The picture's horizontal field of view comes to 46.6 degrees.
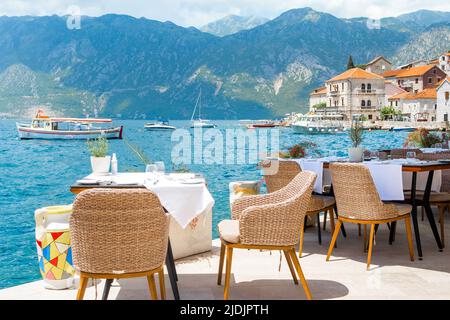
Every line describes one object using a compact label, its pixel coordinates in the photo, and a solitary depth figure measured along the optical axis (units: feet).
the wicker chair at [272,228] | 8.43
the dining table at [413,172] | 11.58
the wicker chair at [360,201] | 10.68
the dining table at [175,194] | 8.84
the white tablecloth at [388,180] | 11.54
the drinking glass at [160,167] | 10.30
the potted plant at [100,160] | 10.51
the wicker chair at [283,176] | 12.50
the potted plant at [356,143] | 13.12
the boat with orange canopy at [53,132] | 151.23
